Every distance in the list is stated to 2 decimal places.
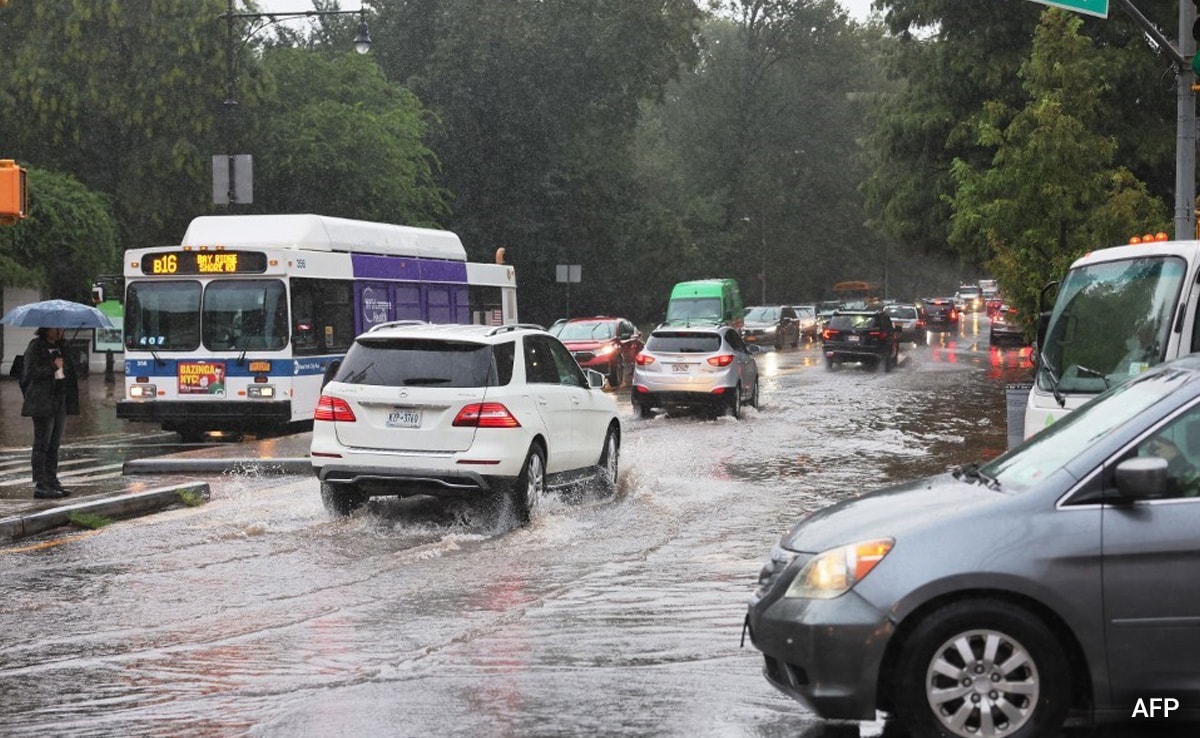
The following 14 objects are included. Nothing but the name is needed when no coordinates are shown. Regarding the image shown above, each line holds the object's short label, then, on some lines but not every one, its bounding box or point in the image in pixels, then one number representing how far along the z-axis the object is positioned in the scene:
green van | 50.84
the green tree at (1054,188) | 23.39
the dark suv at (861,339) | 46.72
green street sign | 16.83
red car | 37.22
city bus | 23.34
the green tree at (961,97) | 38.56
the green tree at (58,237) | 39.34
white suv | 13.34
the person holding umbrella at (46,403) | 15.55
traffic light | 14.45
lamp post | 33.38
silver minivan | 6.03
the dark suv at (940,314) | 87.12
